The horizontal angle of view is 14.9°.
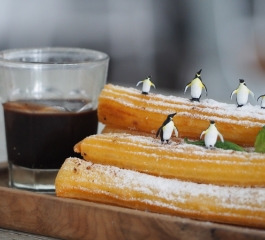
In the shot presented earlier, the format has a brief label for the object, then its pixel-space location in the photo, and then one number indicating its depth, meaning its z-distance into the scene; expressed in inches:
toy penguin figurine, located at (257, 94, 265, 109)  22.8
